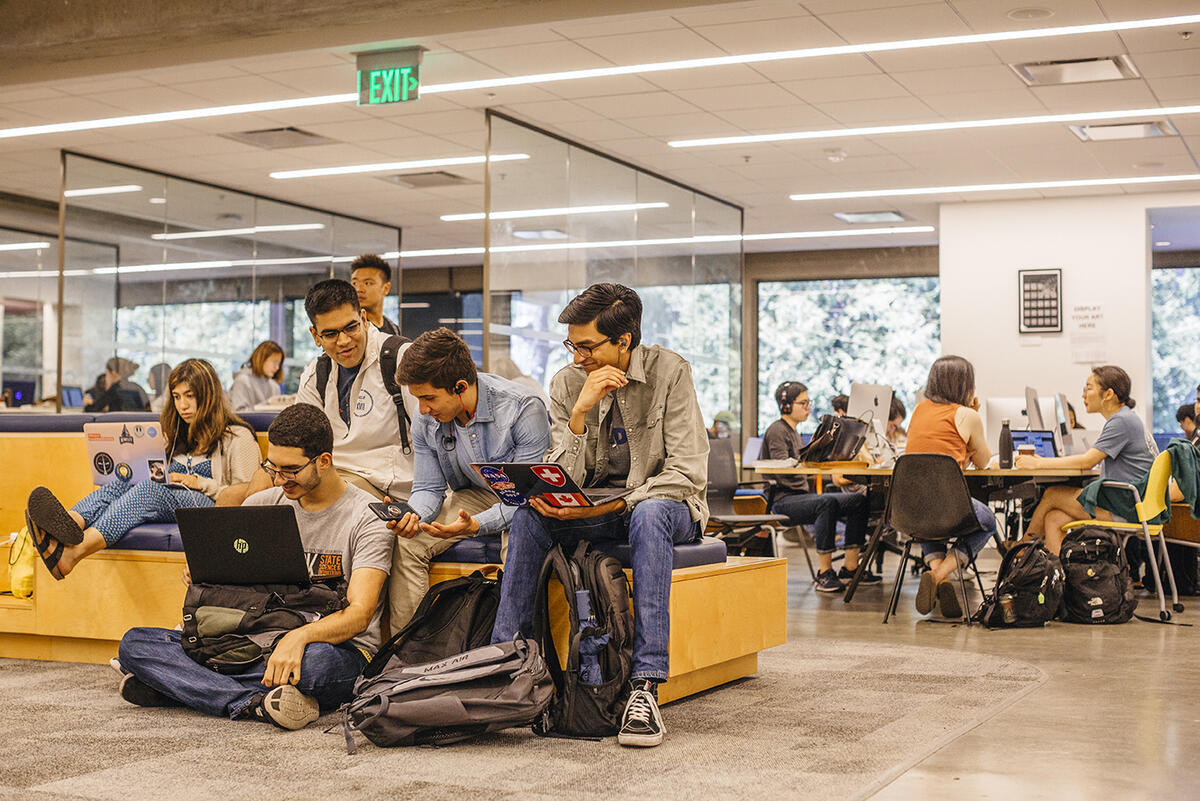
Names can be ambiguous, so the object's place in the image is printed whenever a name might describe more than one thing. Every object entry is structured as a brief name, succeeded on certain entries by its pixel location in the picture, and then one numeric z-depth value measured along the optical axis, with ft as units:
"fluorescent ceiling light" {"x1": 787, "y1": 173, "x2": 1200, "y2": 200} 35.97
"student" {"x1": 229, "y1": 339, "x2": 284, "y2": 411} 35.42
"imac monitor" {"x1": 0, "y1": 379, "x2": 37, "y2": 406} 44.57
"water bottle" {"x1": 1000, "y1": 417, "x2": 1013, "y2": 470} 23.73
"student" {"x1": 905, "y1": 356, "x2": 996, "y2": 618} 21.43
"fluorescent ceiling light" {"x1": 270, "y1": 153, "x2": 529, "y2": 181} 35.58
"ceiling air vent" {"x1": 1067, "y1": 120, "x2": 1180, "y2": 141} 30.27
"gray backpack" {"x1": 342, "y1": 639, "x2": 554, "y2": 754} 11.39
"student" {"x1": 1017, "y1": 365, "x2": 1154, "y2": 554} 22.26
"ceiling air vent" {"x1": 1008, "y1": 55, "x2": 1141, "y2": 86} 25.41
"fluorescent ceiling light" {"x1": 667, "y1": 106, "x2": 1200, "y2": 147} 29.09
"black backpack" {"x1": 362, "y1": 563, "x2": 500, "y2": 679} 12.89
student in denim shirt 13.23
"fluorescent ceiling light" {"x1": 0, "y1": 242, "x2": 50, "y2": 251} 44.70
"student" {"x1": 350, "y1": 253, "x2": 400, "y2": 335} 19.57
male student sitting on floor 12.48
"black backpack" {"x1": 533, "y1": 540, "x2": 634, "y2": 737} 12.07
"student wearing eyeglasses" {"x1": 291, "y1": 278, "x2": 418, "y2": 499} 15.29
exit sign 24.54
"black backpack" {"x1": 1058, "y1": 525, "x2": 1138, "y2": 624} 20.98
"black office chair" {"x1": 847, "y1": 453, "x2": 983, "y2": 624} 20.54
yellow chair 21.17
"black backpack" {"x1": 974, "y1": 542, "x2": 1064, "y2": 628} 20.65
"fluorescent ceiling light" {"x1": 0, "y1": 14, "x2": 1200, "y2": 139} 23.24
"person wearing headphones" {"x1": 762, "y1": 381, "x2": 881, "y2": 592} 25.55
